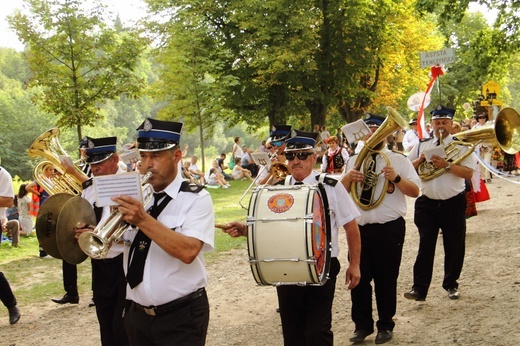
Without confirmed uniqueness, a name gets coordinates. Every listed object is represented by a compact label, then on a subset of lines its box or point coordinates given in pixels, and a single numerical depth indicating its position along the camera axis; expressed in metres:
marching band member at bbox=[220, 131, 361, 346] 5.32
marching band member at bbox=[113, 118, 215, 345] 4.18
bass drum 4.93
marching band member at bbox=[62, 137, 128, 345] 5.59
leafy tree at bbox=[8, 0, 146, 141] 17.14
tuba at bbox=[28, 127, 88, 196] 7.57
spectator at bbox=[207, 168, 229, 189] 26.37
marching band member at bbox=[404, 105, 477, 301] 8.06
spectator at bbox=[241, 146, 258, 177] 29.67
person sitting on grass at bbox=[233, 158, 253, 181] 28.72
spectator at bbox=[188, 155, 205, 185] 25.10
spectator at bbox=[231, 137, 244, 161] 31.86
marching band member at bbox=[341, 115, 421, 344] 6.97
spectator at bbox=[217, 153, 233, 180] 28.31
